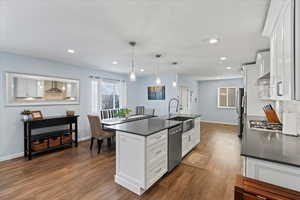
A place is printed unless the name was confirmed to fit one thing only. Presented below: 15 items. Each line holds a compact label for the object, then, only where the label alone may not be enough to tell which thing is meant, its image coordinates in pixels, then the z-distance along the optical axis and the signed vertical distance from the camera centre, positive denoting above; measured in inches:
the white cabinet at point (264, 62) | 98.0 +26.9
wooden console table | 130.0 -34.0
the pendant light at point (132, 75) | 102.8 +19.1
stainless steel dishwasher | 103.1 -37.1
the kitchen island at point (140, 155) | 81.6 -35.3
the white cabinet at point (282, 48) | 44.0 +19.6
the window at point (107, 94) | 203.6 +7.1
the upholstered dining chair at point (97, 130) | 143.1 -32.8
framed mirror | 132.1 +9.3
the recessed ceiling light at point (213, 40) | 96.1 +41.2
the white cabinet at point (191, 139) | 130.7 -41.3
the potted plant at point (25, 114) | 131.3 -14.7
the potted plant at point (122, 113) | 182.7 -18.8
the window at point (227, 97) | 288.4 +4.3
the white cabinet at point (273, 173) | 43.9 -24.5
